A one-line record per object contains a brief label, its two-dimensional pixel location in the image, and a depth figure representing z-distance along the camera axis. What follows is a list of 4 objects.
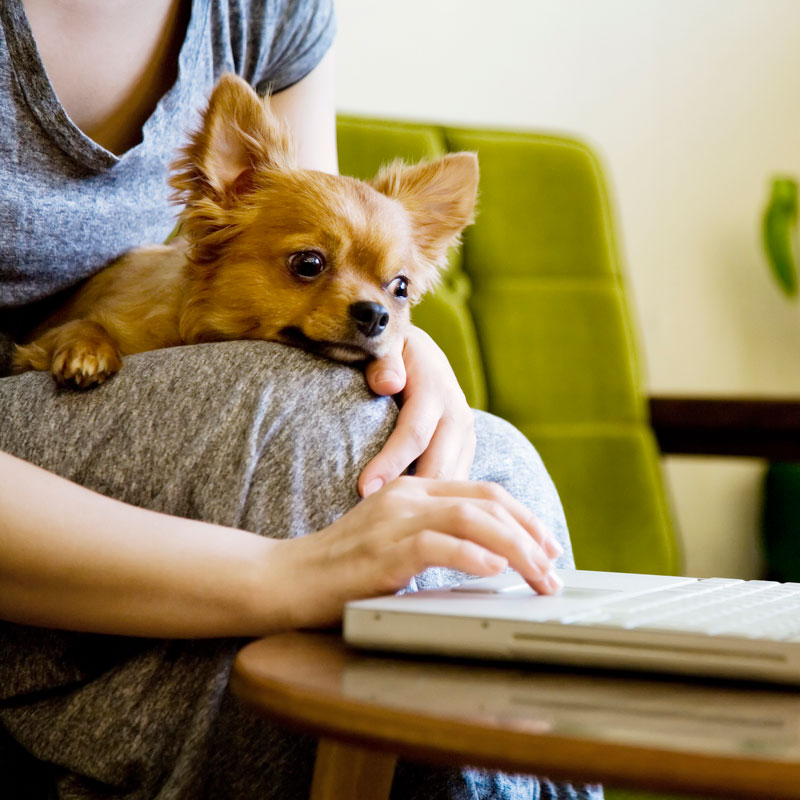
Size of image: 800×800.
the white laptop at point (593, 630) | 0.56
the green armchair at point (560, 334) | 2.05
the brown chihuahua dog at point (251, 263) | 1.21
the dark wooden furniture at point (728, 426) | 2.13
